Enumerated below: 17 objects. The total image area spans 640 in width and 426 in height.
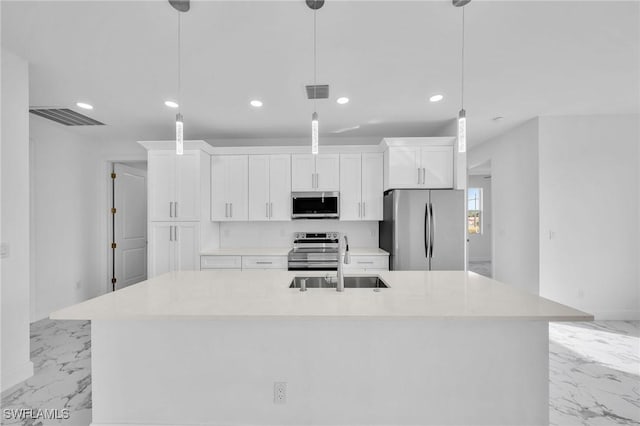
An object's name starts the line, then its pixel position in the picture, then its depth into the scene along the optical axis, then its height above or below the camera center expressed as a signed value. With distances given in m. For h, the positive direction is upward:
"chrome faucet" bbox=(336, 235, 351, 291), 1.78 -0.41
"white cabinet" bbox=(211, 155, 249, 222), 4.12 +0.36
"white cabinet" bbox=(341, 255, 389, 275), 3.77 -0.68
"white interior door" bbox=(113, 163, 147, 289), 4.77 -0.24
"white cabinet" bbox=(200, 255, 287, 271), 3.78 -0.67
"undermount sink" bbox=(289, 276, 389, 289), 2.15 -0.55
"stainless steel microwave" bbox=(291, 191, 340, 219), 4.04 +0.10
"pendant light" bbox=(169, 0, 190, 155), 1.68 +1.23
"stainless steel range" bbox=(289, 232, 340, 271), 3.76 -0.56
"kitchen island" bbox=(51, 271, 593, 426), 1.59 -0.89
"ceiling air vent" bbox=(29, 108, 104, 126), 3.36 +1.21
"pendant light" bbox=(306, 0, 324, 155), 1.68 +1.23
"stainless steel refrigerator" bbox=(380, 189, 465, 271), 3.56 -0.23
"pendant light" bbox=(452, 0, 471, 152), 1.83 +0.52
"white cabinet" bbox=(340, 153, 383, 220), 4.08 +0.41
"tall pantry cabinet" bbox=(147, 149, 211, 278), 3.83 +0.04
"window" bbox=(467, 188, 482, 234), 8.50 +0.07
